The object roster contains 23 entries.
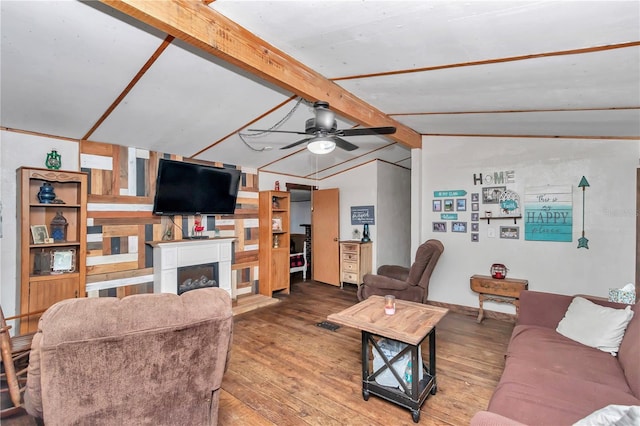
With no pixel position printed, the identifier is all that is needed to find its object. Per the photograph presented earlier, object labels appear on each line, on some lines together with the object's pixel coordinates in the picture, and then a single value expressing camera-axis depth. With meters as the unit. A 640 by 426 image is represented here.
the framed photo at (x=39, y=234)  2.93
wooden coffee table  2.08
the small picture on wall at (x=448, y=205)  4.45
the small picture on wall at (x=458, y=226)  4.34
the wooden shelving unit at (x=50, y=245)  2.78
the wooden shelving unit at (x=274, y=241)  5.16
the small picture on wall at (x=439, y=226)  4.51
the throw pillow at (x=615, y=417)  0.98
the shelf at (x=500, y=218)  3.95
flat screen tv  3.86
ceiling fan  2.63
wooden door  6.06
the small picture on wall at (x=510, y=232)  3.95
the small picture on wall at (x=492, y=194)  4.05
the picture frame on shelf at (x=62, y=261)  3.05
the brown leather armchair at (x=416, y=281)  3.87
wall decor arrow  3.54
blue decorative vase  2.95
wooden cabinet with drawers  5.58
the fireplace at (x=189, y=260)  3.90
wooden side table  3.71
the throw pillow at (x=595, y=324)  2.07
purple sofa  1.46
